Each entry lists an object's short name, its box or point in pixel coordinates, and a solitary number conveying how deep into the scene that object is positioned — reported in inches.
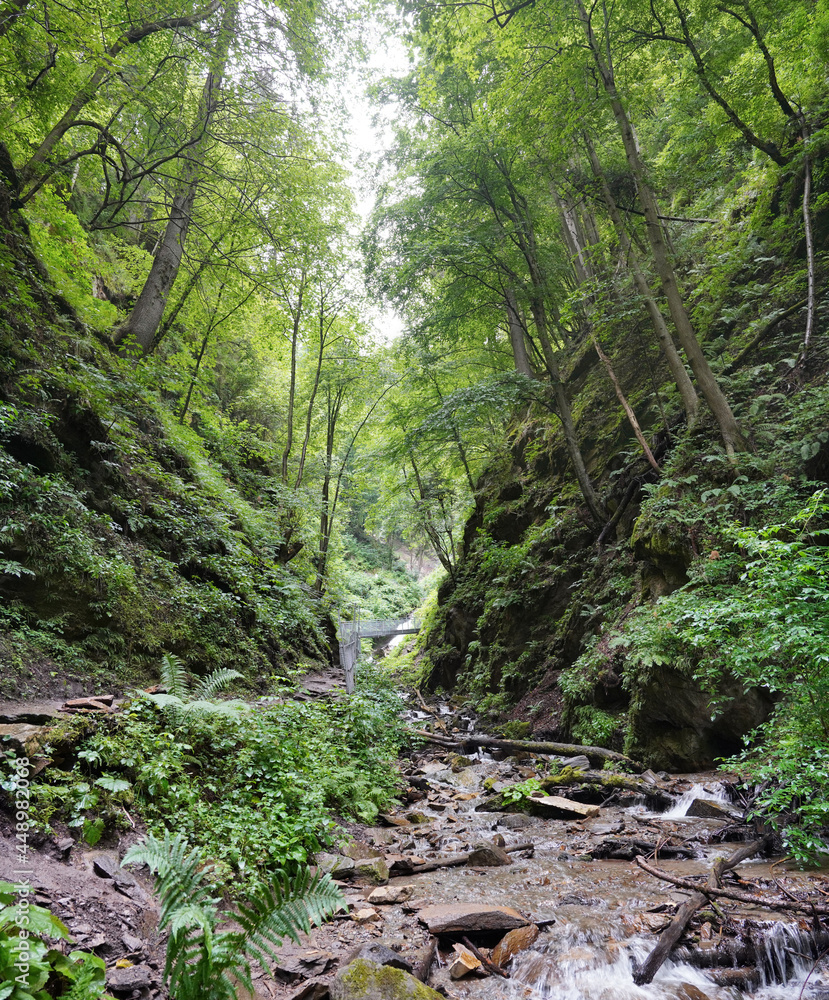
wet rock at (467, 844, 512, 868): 197.8
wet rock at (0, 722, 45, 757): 129.9
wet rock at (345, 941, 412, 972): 123.8
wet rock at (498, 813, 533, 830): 242.1
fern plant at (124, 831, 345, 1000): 79.9
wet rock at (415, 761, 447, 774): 343.3
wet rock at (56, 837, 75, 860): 119.3
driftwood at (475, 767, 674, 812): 243.4
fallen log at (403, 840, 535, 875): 194.7
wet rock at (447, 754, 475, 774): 346.1
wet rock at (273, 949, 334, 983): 118.2
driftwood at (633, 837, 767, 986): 124.8
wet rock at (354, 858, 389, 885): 181.0
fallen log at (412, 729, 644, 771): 294.4
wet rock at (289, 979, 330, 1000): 105.9
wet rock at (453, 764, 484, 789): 314.8
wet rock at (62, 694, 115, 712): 165.3
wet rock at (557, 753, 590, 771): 299.7
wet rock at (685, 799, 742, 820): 212.8
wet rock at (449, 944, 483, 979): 128.6
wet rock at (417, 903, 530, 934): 143.0
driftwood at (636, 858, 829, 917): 130.7
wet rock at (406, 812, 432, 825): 254.7
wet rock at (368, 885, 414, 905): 164.9
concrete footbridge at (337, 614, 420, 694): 502.7
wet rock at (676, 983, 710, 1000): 118.6
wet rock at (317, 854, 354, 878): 177.6
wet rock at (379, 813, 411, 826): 247.1
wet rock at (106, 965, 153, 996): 89.6
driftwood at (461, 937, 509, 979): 129.9
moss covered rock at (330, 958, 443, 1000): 105.0
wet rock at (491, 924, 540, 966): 134.2
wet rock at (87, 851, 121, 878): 120.0
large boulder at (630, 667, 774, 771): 238.4
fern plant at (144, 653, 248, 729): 184.5
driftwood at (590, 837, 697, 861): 187.9
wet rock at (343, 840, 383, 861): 197.0
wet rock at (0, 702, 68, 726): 144.5
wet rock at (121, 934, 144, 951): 101.9
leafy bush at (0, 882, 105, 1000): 64.4
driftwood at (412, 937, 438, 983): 124.5
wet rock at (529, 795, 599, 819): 242.8
